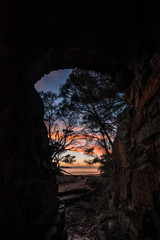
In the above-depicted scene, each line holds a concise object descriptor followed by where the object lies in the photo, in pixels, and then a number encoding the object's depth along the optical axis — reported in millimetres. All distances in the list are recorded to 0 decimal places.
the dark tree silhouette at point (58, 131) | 9641
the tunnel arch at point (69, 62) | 1815
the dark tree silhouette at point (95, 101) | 5188
